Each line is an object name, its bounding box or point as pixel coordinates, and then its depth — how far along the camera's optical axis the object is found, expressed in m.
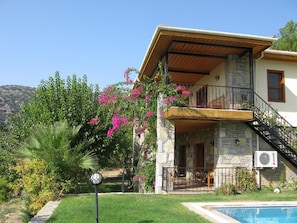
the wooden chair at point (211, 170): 13.61
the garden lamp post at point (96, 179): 6.19
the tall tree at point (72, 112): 14.34
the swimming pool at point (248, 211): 7.65
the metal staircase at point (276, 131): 12.28
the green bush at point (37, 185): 9.52
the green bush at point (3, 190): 12.15
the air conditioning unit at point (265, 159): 12.11
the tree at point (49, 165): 9.77
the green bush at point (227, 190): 11.08
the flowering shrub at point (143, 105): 12.04
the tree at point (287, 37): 26.60
